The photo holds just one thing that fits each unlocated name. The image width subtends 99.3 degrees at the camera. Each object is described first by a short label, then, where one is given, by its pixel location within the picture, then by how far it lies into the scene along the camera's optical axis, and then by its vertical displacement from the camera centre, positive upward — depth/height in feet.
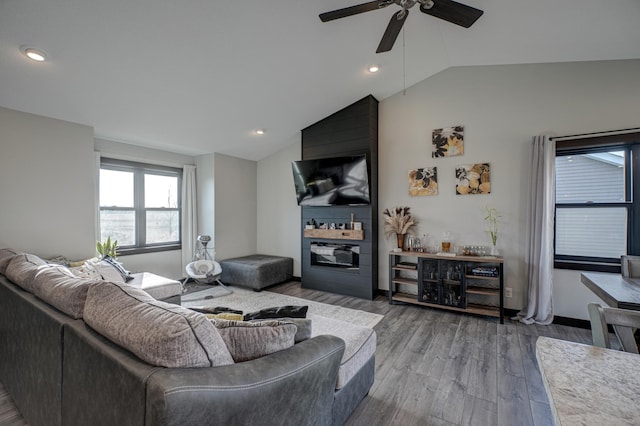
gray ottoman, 15.01 -3.46
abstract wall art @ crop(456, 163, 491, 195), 12.04 +1.46
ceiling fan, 6.52 +4.99
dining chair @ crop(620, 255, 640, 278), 7.80 -1.62
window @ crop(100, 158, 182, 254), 13.83 +0.30
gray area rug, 11.50 -4.45
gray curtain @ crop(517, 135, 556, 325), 10.45 -0.82
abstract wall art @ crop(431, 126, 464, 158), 12.59 +3.28
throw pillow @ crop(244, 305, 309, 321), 5.84 -2.25
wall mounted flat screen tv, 13.60 +1.57
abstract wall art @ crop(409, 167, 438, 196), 13.17 +1.46
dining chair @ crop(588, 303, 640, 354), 3.73 -1.64
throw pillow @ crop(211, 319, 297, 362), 3.89 -1.87
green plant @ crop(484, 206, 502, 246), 11.83 -0.38
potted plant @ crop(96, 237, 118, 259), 12.36 -1.71
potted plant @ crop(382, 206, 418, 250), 13.33 -0.55
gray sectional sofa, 2.87 -2.01
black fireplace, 14.58 -2.44
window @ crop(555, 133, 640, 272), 9.84 +0.36
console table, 11.16 -3.19
